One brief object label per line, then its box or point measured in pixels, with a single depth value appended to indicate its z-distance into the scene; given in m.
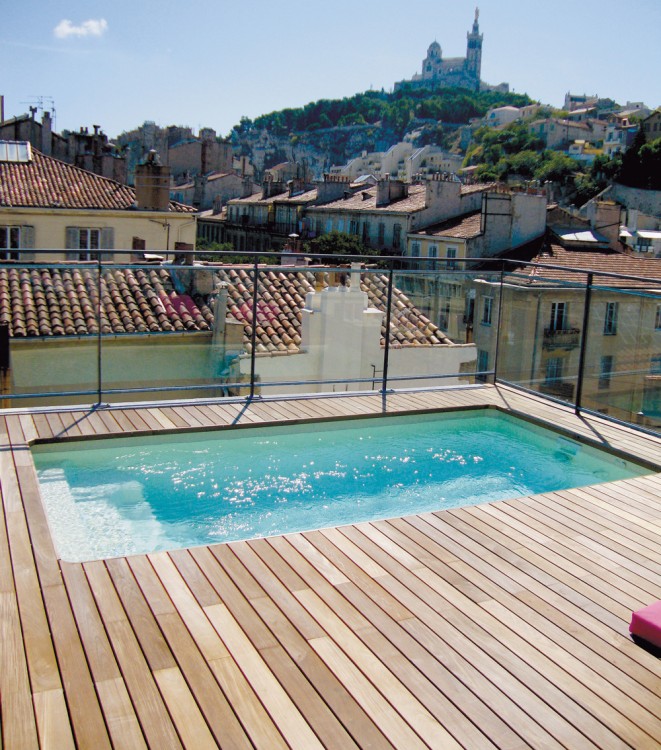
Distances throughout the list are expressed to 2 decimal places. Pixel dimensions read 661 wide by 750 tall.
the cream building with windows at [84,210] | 22.11
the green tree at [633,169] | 72.75
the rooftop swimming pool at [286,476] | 4.69
